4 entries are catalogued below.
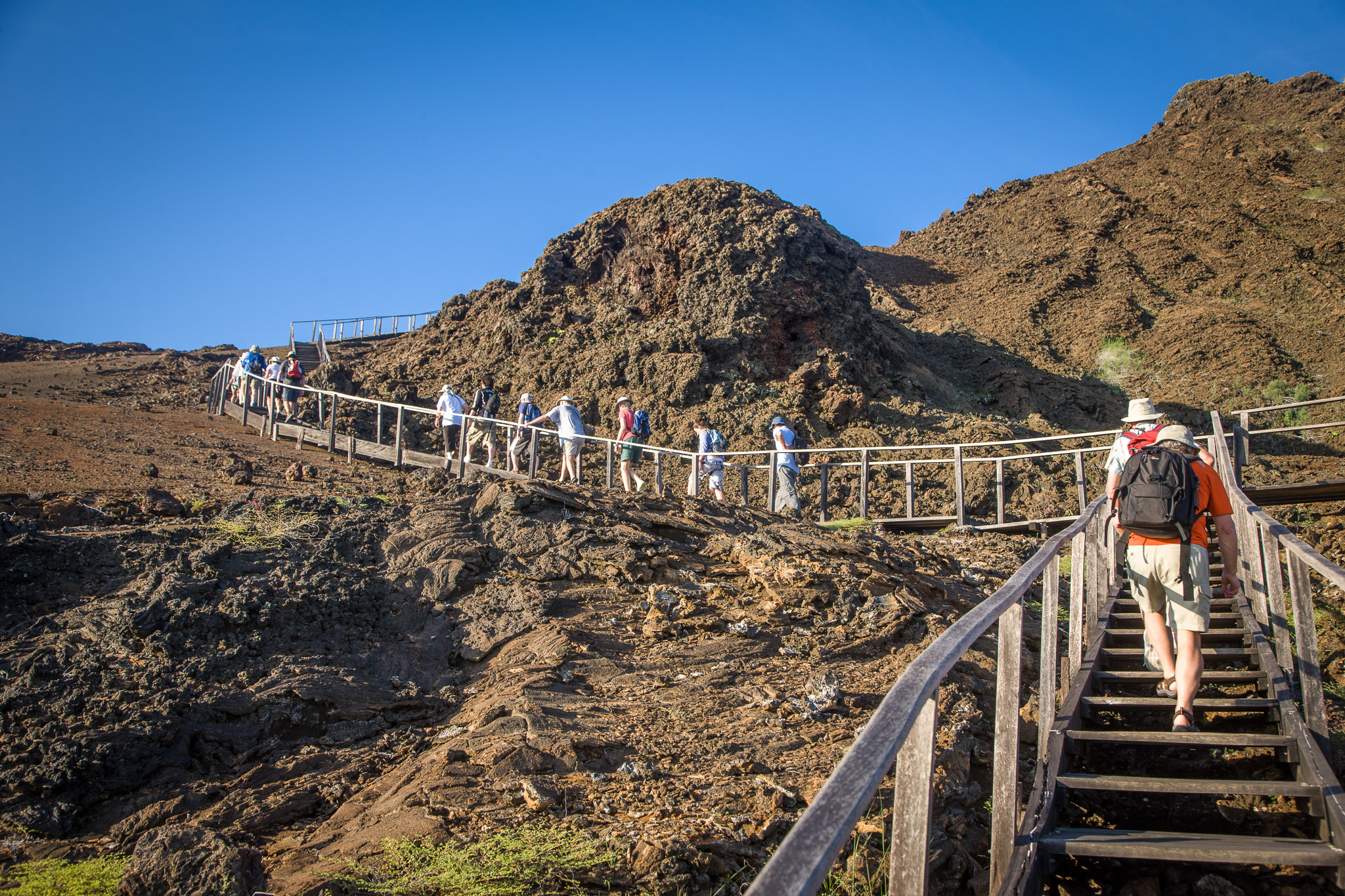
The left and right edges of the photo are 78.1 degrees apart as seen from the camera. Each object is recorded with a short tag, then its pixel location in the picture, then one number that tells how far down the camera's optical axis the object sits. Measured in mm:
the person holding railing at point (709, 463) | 12273
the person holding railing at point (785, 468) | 11758
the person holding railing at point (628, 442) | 12023
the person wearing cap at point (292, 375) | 19148
